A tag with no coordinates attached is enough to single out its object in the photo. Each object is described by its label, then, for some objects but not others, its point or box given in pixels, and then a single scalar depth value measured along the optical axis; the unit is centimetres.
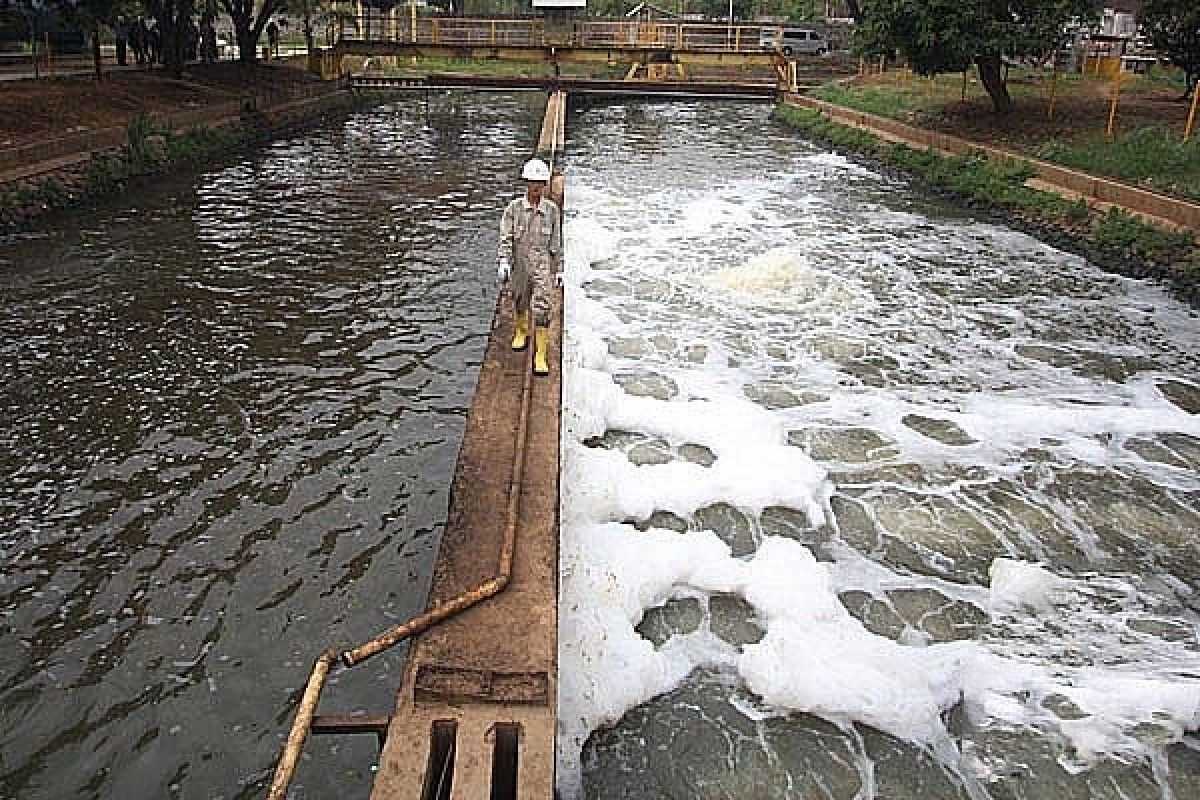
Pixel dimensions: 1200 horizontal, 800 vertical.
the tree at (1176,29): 1700
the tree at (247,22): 3219
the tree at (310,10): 3250
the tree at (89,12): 2066
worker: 695
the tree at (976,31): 1942
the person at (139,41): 3006
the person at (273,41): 3819
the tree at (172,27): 2549
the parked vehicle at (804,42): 5028
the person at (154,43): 3061
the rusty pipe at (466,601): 376
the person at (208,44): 3244
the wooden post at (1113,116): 1734
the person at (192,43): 3369
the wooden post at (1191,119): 1519
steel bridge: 3691
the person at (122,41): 2772
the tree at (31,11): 2694
